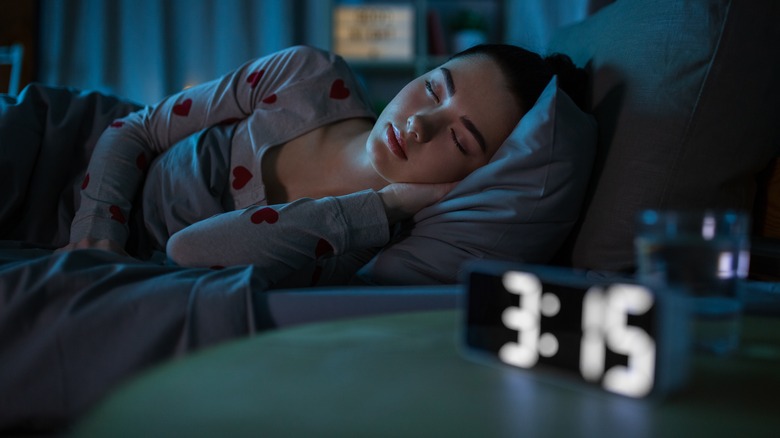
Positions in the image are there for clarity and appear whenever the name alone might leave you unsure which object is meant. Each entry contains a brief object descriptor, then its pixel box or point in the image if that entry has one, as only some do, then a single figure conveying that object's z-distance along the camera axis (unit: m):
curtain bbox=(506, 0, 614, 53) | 3.10
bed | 0.69
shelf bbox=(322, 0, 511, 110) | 3.04
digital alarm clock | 0.40
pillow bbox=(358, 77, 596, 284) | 0.96
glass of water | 0.49
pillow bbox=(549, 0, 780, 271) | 0.97
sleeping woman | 0.95
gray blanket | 0.68
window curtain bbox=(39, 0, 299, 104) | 3.04
